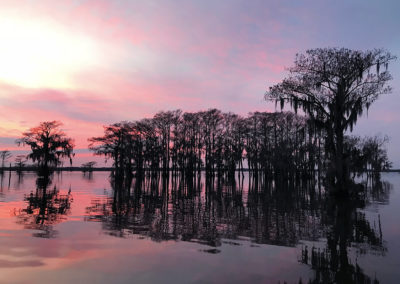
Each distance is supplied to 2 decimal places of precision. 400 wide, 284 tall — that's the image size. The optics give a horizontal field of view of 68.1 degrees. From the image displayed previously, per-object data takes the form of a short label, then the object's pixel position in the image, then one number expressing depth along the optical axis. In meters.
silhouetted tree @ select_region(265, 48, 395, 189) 22.23
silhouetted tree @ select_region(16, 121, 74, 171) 52.41
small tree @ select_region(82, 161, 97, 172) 139.88
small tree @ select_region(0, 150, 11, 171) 103.44
